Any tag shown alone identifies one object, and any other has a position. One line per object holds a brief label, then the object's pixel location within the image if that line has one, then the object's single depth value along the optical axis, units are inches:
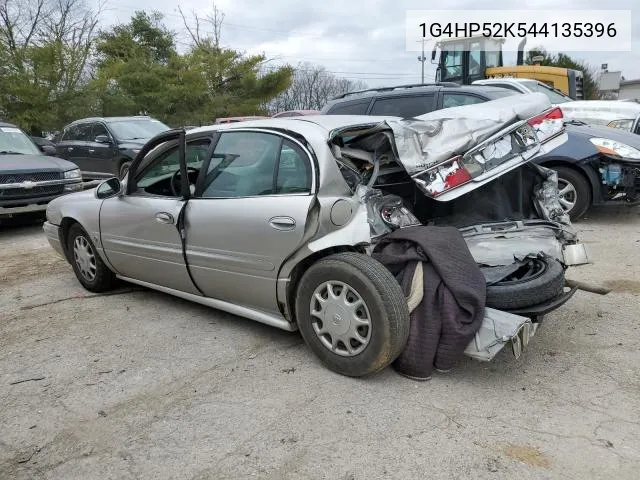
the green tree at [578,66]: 1585.9
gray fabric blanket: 114.5
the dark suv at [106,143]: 446.3
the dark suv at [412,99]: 278.1
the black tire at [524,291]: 118.7
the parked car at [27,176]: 305.1
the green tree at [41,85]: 788.6
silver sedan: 120.0
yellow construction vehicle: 526.3
